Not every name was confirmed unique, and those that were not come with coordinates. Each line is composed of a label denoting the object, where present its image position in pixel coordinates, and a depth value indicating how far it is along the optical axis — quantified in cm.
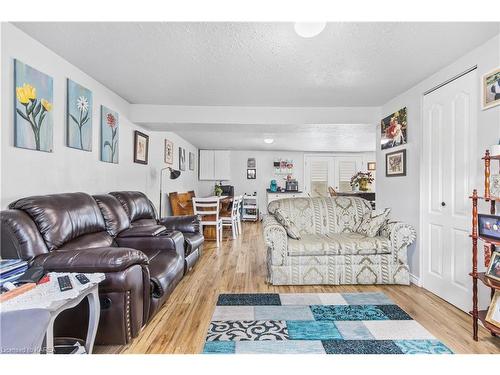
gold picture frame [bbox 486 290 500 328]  179
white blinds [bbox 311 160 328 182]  838
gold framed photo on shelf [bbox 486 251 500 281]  177
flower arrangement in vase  481
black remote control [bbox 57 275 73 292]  131
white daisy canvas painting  247
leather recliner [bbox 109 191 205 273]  306
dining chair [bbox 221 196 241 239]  549
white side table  115
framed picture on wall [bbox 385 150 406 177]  322
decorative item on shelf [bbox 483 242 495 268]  191
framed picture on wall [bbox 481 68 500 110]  197
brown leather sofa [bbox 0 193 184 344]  160
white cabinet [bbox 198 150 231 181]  805
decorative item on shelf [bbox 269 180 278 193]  805
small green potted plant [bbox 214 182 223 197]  674
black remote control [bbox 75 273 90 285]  141
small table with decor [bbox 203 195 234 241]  519
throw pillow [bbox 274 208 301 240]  314
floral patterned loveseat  292
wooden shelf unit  182
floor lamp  447
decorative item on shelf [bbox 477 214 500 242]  178
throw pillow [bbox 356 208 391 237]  313
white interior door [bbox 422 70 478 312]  229
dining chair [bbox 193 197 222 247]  486
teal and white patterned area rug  179
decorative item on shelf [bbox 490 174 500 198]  189
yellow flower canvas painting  190
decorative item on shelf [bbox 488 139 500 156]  176
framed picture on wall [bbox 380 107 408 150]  321
